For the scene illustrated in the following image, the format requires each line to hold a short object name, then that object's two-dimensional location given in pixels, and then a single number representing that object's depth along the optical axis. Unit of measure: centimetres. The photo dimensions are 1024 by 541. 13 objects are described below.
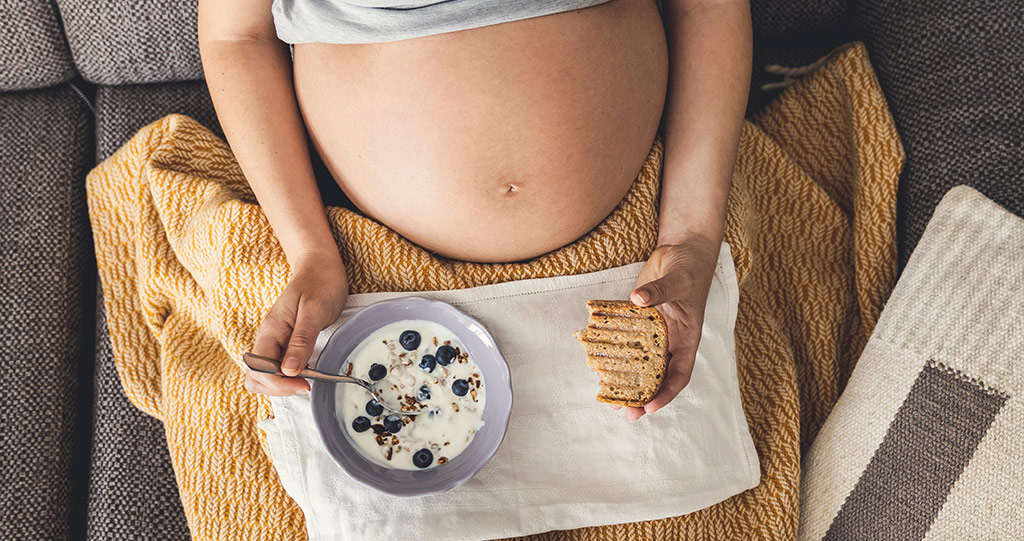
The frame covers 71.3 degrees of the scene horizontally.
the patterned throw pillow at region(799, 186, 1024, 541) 85
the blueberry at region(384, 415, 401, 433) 81
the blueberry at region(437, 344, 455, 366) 83
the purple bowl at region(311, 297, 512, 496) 79
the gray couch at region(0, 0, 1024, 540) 103
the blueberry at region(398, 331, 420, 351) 83
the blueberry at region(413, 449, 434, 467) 81
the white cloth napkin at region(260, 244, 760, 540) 83
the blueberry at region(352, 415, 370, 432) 81
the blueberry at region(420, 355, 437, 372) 82
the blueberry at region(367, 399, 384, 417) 81
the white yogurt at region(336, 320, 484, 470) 81
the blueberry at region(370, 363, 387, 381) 81
